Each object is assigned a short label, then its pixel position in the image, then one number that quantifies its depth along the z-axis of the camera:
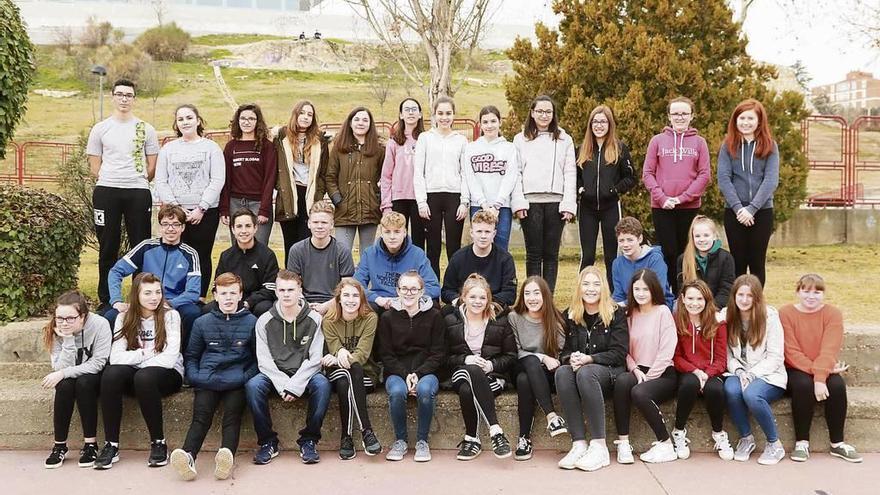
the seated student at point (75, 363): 5.18
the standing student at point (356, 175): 6.80
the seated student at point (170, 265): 5.92
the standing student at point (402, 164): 6.77
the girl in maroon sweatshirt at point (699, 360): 5.27
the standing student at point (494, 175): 6.60
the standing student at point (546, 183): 6.63
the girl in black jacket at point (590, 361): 5.12
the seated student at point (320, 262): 6.13
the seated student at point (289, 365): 5.25
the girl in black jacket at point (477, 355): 5.29
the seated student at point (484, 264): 6.05
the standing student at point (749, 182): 6.33
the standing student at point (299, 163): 6.80
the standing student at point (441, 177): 6.61
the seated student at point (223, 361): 5.17
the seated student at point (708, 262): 5.88
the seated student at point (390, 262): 5.98
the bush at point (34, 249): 6.30
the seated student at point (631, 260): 5.88
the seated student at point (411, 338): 5.46
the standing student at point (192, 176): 6.53
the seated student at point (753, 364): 5.15
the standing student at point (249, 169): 6.71
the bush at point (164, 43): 49.47
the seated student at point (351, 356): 5.30
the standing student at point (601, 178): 6.62
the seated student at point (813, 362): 5.18
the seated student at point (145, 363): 5.21
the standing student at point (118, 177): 6.46
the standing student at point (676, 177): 6.50
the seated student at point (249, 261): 6.10
